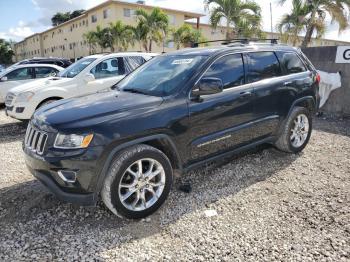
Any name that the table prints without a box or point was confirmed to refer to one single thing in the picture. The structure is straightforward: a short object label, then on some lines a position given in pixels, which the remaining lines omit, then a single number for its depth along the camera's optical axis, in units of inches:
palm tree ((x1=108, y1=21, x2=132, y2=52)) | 1136.8
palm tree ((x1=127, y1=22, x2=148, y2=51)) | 1019.9
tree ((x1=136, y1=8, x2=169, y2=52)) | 978.7
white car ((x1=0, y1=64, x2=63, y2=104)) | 413.4
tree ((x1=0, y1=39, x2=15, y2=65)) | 2521.2
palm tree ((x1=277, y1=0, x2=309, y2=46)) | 593.9
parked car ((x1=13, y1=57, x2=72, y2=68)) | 641.2
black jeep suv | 122.2
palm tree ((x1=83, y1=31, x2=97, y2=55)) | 1272.1
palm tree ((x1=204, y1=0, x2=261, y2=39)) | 696.4
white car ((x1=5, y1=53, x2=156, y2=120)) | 291.4
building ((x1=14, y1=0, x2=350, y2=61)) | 1389.0
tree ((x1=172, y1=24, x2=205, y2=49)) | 1066.1
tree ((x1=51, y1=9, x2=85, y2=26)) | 2903.5
